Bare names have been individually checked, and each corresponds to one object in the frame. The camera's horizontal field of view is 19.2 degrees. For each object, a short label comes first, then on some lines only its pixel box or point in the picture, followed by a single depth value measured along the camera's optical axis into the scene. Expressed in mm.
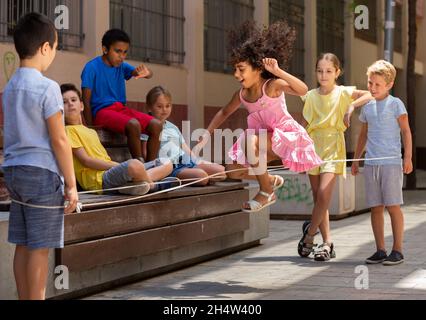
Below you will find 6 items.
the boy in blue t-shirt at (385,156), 11104
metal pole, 22859
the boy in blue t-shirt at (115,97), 11388
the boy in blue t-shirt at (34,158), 6634
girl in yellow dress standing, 11535
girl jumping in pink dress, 9628
